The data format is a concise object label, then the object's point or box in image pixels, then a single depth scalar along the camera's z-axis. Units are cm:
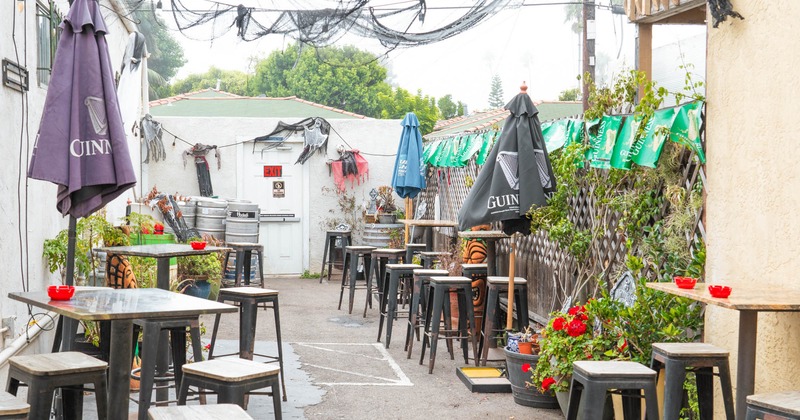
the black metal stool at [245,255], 1052
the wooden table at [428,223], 1001
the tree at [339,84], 4134
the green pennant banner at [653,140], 498
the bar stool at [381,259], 966
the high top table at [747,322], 351
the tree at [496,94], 5185
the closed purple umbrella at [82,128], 468
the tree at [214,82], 5031
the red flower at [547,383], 542
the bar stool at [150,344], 378
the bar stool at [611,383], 380
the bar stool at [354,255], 1028
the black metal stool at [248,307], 547
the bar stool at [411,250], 979
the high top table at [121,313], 354
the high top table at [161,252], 584
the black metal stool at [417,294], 761
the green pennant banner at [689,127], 480
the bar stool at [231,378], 374
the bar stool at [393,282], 805
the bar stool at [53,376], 348
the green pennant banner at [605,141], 569
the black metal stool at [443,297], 694
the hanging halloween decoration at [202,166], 1368
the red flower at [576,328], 525
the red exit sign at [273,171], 1409
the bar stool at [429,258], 912
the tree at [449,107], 3791
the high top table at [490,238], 755
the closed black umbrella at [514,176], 614
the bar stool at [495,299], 691
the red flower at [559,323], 539
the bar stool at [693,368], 379
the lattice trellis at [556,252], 507
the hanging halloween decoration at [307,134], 1396
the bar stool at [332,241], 1286
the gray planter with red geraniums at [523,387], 583
